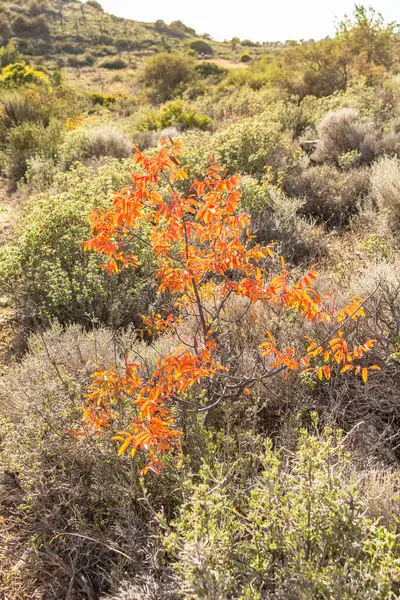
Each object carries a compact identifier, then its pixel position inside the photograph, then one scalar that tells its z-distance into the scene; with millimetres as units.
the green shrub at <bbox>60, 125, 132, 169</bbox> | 8180
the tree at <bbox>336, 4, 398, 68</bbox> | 12992
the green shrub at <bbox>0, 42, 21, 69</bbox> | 26808
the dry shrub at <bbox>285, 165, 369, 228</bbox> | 5785
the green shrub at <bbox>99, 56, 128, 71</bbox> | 34844
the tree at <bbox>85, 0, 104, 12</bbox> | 64125
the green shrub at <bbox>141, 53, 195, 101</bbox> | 18484
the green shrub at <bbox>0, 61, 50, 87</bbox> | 16922
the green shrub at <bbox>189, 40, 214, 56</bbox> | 45219
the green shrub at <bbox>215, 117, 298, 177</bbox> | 6652
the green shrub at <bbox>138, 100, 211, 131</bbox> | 10508
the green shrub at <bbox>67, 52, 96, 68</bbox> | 35594
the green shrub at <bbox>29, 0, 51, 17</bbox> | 49625
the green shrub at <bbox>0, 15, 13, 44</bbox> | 39797
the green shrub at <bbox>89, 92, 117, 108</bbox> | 18438
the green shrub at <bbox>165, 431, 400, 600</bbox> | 1475
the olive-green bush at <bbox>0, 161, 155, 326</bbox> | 3979
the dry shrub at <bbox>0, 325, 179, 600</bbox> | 2039
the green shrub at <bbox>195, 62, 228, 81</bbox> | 24406
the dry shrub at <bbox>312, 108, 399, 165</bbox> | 6879
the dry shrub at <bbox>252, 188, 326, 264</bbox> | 5023
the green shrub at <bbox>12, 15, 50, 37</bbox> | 41406
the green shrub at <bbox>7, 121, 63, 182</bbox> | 8484
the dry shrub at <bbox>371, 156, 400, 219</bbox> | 5004
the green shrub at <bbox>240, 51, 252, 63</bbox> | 39938
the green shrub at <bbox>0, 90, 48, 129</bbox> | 10469
